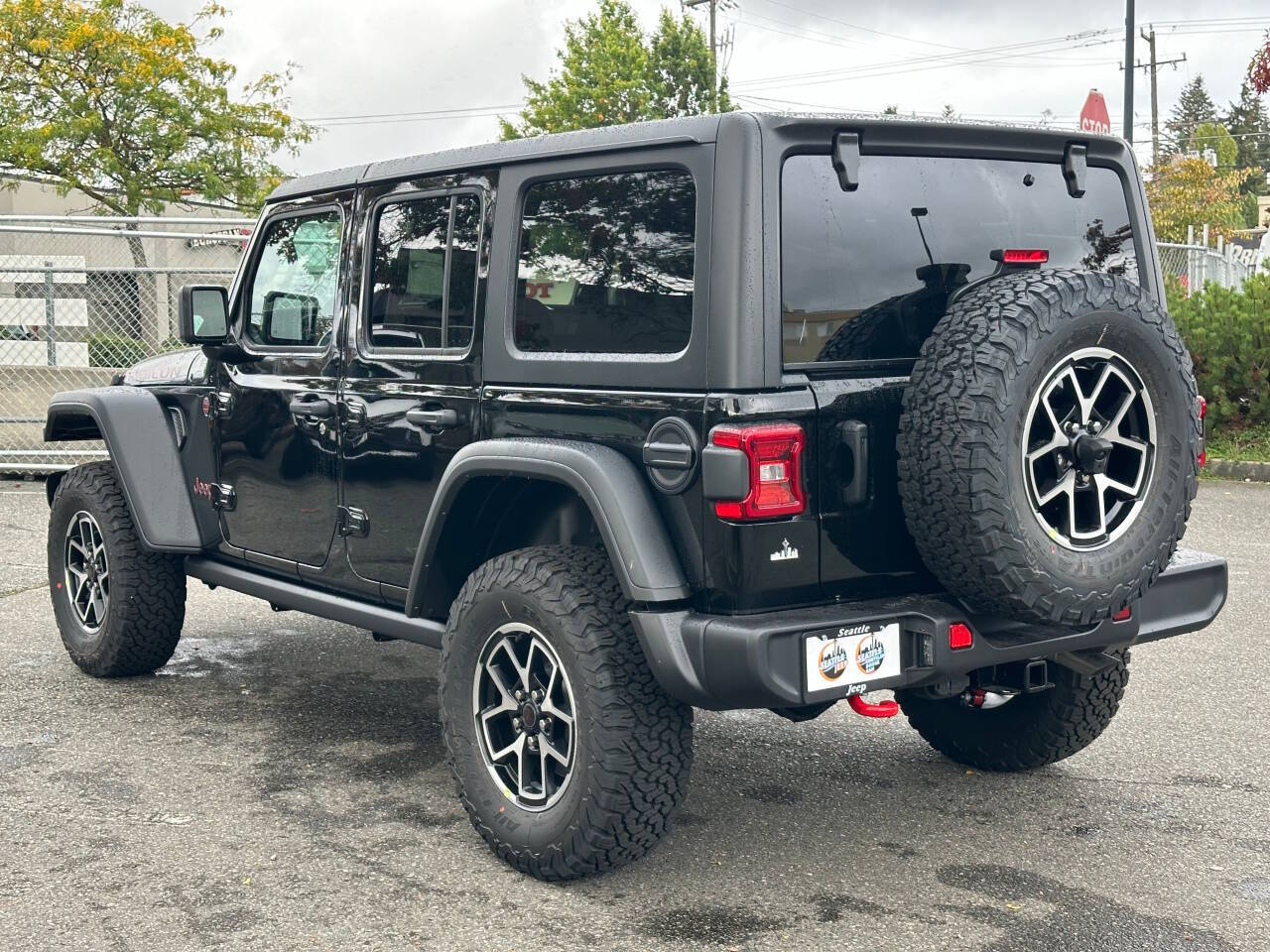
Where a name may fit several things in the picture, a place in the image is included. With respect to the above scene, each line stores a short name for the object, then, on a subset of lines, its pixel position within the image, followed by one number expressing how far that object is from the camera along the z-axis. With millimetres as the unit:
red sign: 11641
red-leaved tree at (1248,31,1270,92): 10828
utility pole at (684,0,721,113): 41812
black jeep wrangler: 3258
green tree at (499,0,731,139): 40062
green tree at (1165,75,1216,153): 120250
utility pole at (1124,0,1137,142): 24250
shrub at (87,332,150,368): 12078
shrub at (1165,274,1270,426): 12062
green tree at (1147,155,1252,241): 47188
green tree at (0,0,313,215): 27266
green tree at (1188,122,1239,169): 92125
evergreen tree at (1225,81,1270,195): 113250
